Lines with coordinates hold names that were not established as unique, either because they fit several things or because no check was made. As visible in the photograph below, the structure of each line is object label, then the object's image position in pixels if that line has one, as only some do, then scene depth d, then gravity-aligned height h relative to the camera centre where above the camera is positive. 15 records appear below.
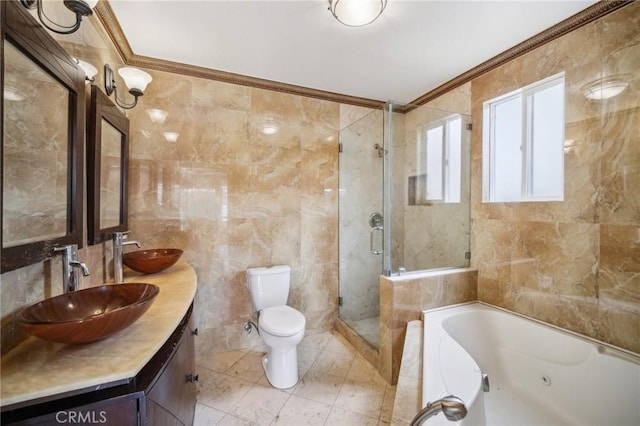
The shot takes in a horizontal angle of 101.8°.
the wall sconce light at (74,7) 0.94 +0.78
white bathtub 1.26 -0.88
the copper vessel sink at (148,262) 1.63 -0.33
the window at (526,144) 1.75 +0.53
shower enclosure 2.33 +0.14
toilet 1.87 -0.84
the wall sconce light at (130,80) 1.57 +0.81
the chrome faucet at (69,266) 1.04 -0.23
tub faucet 0.87 -0.67
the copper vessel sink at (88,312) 0.72 -0.35
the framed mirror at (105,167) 1.35 +0.25
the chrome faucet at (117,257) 1.55 -0.29
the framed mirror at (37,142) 0.81 +0.25
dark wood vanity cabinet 0.68 -0.57
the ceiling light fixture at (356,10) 1.42 +1.13
